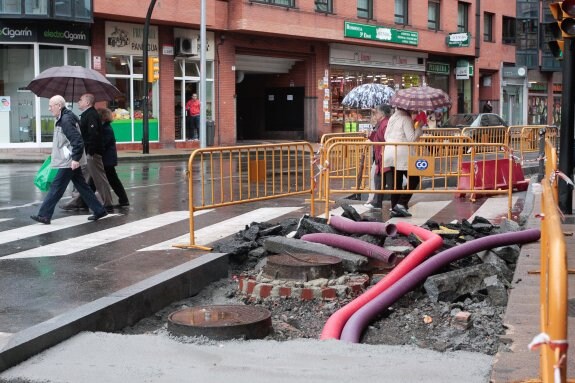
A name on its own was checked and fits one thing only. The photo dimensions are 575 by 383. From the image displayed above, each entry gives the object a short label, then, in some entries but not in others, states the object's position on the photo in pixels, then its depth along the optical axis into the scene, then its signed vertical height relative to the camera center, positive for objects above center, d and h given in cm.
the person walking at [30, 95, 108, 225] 1102 -30
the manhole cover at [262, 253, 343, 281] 775 -130
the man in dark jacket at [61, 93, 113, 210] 1230 -28
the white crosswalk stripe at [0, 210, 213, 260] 908 -131
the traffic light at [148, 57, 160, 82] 2879 +209
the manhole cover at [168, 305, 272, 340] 586 -141
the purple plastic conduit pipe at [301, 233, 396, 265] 833 -120
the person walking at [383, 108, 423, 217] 1213 -41
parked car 3172 +29
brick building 2823 +306
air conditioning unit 3200 +320
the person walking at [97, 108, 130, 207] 1269 -26
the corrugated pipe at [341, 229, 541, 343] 643 -132
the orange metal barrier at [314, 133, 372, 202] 1414 -61
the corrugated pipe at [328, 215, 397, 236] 890 -107
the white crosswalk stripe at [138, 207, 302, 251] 968 -130
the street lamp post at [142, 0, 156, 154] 2741 +70
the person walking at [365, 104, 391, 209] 1276 -17
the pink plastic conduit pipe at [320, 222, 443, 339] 639 -136
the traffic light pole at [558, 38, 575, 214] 1116 +0
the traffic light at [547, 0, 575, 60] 1056 +144
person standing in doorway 3284 +49
